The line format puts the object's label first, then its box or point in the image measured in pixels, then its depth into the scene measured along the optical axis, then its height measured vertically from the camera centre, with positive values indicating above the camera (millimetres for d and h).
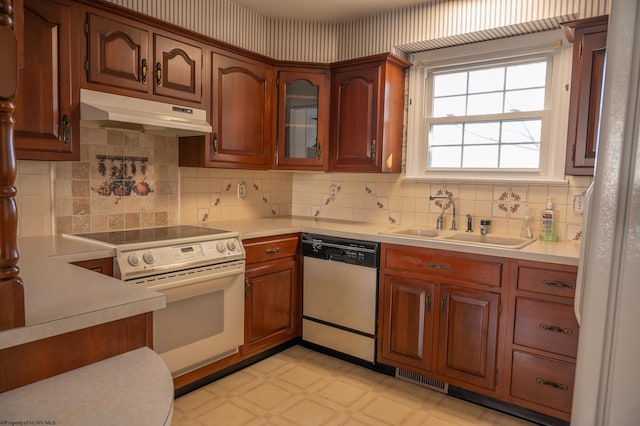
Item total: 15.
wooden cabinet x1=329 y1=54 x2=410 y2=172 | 3059 +483
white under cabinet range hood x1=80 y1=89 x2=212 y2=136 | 2174 +314
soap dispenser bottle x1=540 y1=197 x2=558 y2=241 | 2625 -245
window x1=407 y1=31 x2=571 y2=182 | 2727 +507
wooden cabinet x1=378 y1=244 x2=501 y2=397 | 2385 -801
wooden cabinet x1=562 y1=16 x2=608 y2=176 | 2230 +515
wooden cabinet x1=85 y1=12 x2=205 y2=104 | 2229 +633
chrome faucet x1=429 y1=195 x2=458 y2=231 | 3045 -206
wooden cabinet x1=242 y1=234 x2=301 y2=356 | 2818 -809
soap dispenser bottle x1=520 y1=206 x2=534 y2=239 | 2734 -273
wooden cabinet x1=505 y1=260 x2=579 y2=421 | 2139 -790
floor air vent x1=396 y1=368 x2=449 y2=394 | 2598 -1247
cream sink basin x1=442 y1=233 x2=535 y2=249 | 2654 -367
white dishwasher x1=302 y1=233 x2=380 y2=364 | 2799 -799
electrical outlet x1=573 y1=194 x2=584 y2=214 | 2591 -102
